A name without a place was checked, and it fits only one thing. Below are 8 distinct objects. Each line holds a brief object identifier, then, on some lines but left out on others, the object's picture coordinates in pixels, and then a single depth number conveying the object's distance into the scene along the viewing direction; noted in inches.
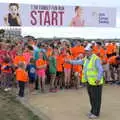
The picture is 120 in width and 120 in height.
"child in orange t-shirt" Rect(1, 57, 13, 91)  624.1
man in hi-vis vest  426.6
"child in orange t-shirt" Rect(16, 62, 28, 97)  563.8
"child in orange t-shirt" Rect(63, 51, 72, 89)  631.8
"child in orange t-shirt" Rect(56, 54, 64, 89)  630.0
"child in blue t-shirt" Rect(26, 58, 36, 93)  590.5
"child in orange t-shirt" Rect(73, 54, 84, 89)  636.7
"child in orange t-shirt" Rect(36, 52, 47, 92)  599.6
